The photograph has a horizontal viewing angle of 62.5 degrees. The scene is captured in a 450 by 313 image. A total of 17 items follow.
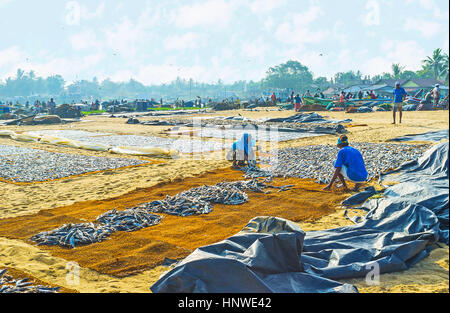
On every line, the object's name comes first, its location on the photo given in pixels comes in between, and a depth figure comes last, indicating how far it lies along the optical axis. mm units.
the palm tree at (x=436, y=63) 78544
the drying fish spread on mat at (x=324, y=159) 8812
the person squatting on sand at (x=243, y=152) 9867
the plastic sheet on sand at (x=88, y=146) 12714
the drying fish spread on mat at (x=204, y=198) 6593
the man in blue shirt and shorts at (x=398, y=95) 16177
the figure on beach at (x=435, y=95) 23191
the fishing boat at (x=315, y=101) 33450
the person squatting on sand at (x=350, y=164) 7180
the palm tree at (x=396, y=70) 91625
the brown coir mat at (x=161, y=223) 4688
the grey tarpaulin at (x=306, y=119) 21078
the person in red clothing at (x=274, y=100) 46622
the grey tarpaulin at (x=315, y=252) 3297
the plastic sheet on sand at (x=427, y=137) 12414
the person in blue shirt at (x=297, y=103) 30609
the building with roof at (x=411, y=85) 57128
